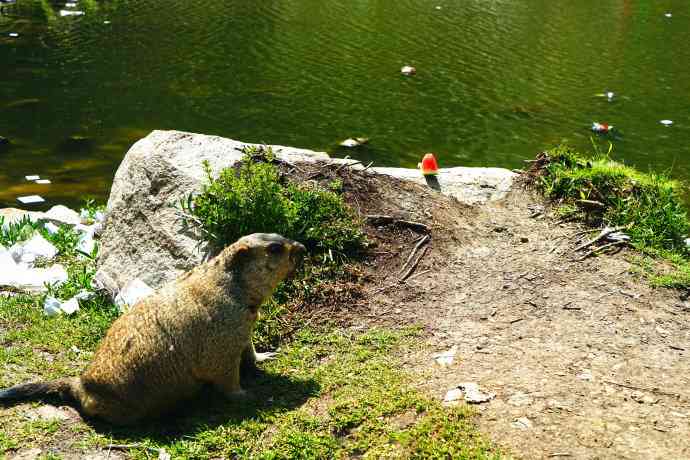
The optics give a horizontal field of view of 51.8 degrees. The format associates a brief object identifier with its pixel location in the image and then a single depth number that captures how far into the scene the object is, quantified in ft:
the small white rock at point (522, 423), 14.38
